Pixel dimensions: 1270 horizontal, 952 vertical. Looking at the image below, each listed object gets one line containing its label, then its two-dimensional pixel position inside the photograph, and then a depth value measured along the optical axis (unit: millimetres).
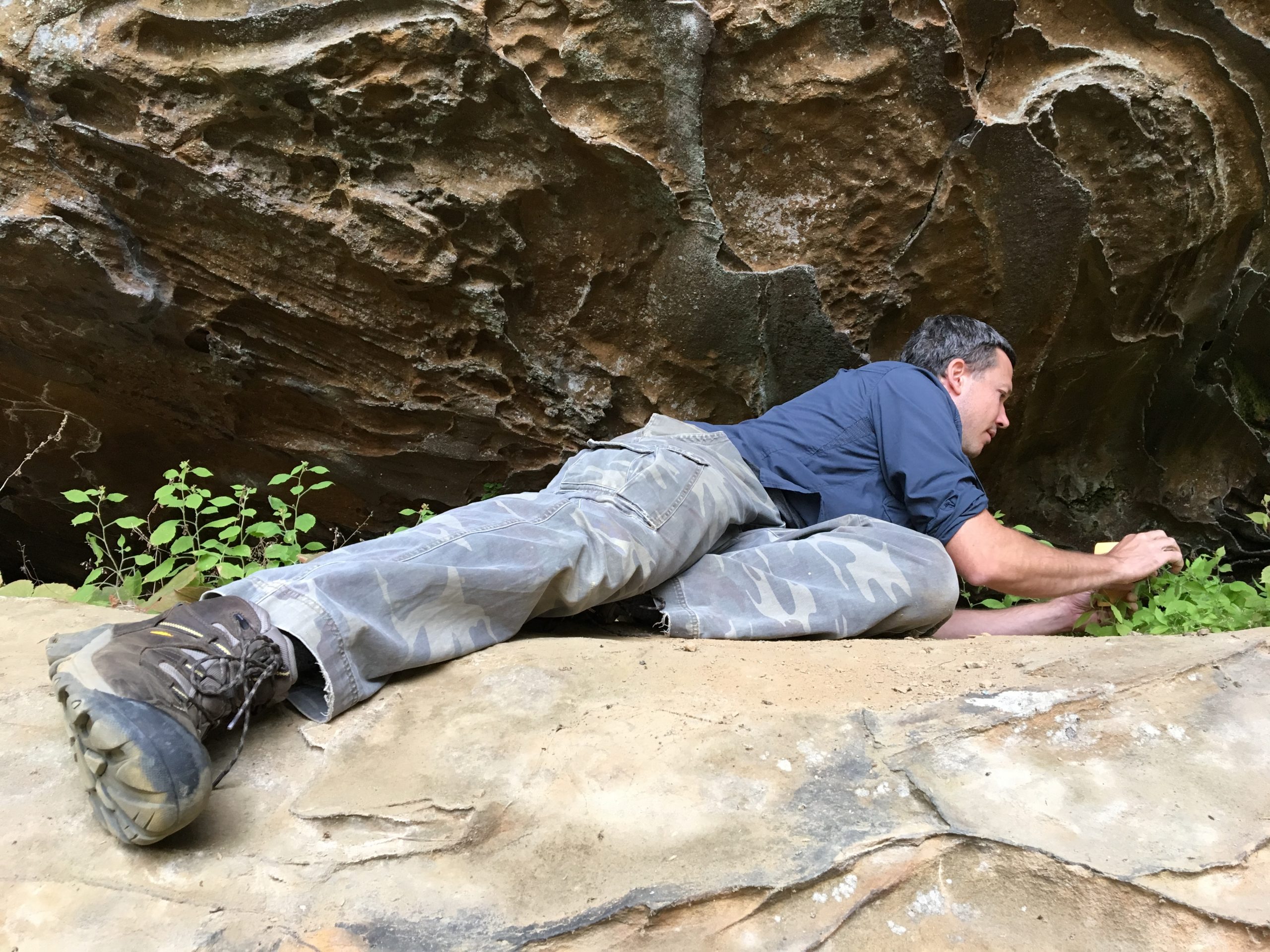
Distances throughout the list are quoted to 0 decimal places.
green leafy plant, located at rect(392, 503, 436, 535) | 3172
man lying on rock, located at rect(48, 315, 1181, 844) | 1355
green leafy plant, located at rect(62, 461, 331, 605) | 2607
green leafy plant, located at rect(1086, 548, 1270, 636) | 2279
